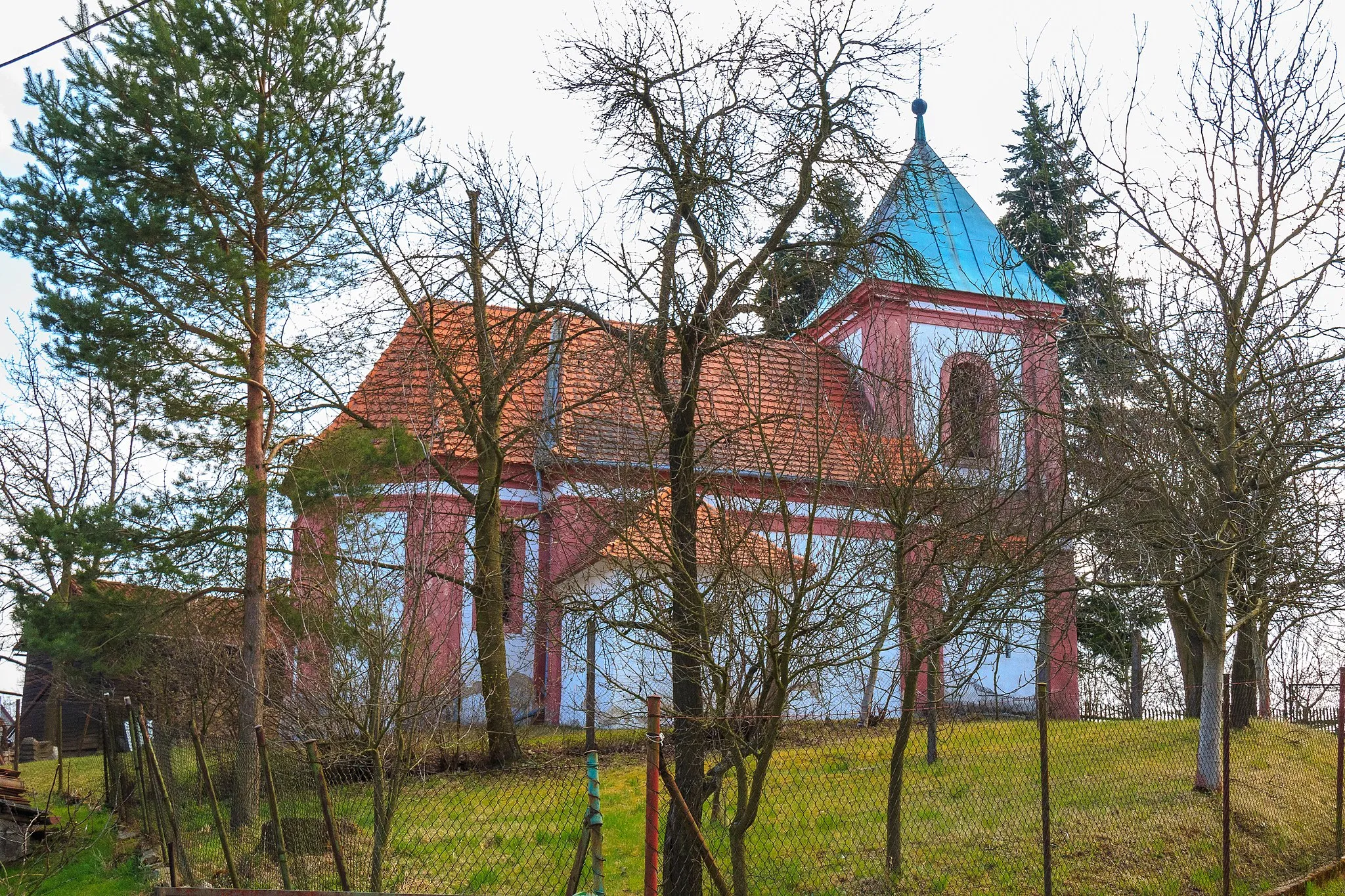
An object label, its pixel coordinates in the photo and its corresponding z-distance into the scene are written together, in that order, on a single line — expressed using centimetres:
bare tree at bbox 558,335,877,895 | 597
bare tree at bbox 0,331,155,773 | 1258
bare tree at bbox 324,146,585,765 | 892
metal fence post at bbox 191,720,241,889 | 780
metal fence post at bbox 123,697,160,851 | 1034
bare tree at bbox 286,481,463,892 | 702
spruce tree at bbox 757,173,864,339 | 802
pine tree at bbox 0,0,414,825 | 1286
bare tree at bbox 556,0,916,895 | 726
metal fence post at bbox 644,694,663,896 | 510
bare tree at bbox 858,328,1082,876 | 766
